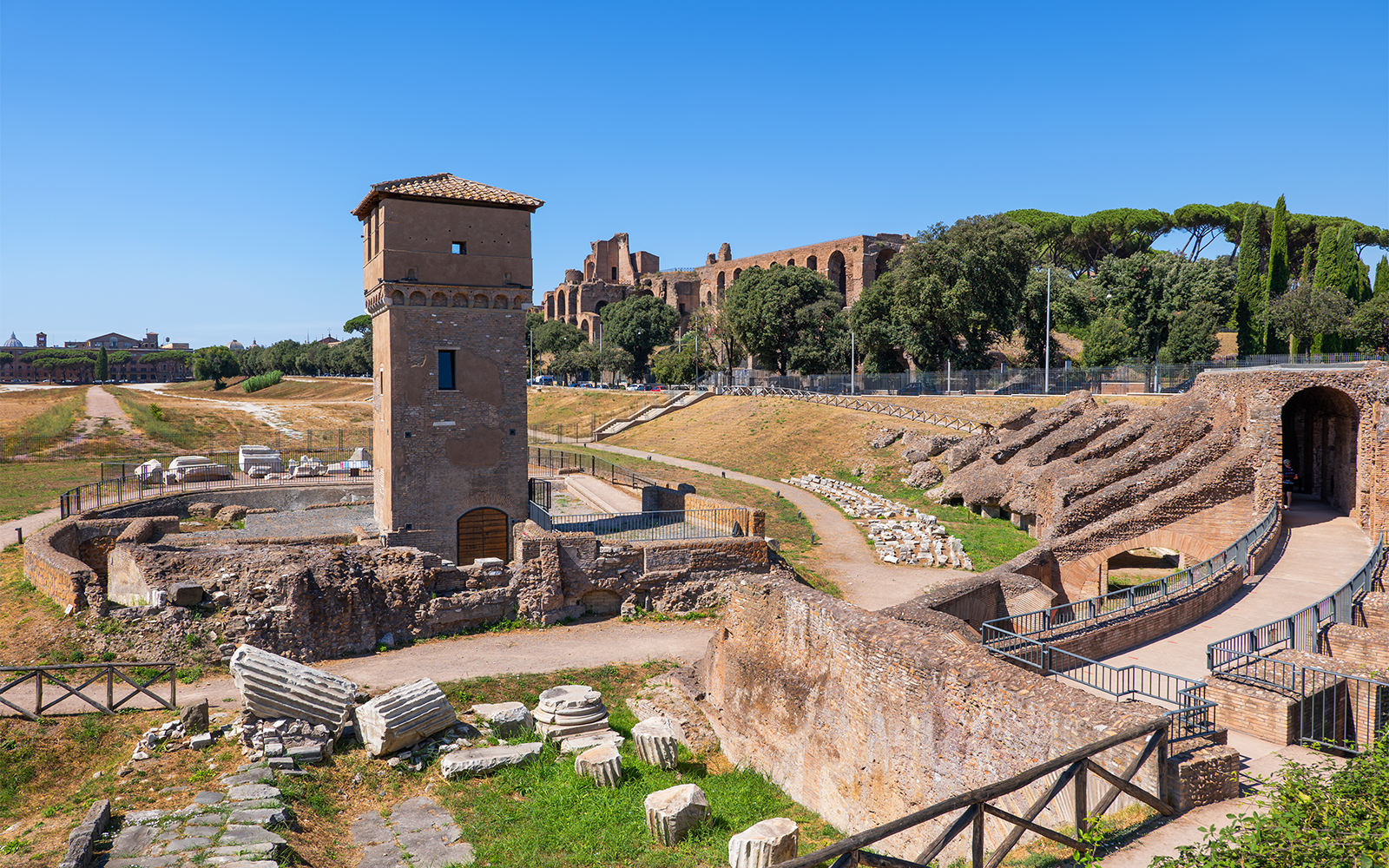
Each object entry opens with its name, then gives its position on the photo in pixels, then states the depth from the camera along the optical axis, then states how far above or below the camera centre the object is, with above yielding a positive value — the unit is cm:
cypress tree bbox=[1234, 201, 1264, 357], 5144 +548
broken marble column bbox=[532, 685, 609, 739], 1379 -557
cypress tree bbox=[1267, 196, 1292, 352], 5062 +725
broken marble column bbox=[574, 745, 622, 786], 1210 -563
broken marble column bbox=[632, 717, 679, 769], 1279 -561
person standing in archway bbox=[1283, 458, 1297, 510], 2527 -303
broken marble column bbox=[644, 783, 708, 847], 1029 -542
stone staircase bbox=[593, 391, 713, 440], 5631 -176
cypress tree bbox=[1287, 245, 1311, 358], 4935 +671
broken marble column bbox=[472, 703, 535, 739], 1380 -565
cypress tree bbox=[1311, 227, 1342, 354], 5122 +773
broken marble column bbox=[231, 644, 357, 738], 1281 -478
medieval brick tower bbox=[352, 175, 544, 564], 2205 +89
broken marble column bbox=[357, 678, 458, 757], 1273 -519
